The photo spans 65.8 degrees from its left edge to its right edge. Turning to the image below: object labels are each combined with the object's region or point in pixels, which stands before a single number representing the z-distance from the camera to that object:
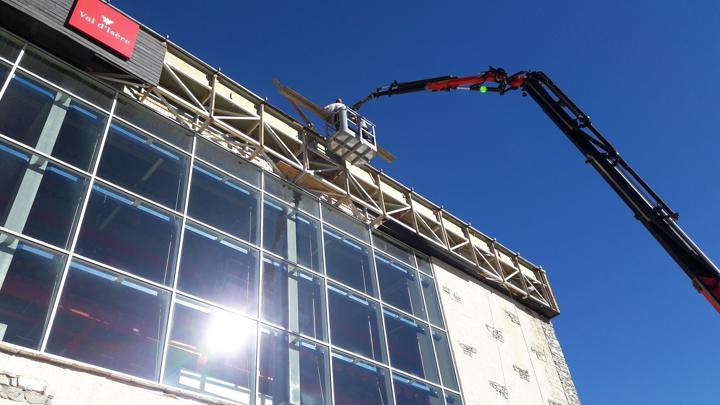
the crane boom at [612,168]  12.81
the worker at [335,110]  17.46
